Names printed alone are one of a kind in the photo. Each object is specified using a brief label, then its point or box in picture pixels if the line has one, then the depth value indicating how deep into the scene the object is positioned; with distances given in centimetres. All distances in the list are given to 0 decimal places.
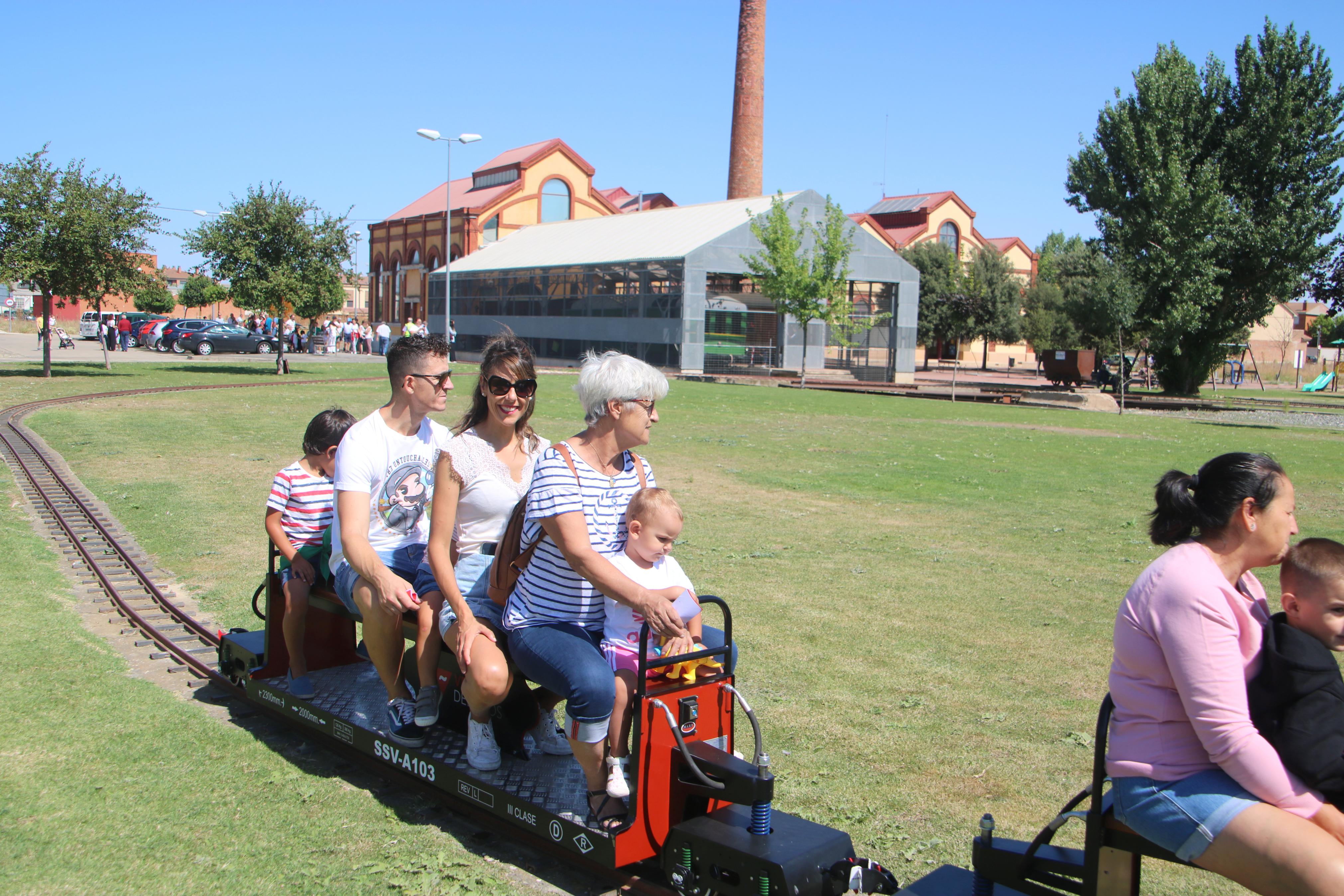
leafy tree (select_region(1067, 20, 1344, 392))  3703
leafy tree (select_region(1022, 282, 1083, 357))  6981
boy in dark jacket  272
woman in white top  403
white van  6431
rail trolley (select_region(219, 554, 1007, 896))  329
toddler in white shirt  366
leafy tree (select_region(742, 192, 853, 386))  4119
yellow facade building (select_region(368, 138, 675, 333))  6606
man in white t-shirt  440
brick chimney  5259
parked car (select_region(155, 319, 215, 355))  4931
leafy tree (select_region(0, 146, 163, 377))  2708
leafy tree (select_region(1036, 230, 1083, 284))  7694
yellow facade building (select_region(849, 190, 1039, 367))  7812
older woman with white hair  359
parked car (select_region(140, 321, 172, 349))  5141
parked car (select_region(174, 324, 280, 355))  4834
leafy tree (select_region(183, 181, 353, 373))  3244
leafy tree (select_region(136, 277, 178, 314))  2956
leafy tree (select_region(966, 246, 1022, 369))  6825
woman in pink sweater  267
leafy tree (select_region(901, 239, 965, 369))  6844
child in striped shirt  538
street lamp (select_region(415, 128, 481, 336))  4044
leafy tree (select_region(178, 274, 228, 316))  8150
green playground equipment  5444
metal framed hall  4284
